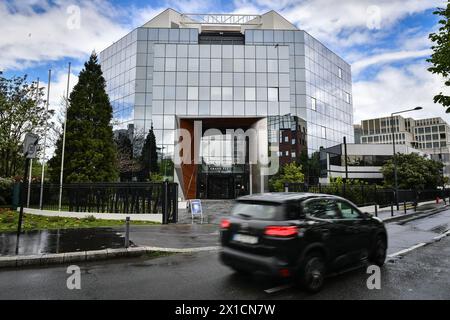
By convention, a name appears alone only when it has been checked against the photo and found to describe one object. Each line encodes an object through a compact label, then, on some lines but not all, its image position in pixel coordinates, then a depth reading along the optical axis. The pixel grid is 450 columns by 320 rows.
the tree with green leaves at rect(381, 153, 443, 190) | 38.47
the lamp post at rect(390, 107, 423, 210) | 25.88
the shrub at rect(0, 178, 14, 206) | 20.08
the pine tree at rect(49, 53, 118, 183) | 20.95
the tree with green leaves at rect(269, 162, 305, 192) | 34.31
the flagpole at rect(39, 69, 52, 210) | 17.39
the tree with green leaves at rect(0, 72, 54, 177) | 23.67
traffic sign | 8.70
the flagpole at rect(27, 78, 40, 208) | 18.00
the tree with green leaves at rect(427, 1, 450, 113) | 10.96
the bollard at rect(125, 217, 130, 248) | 8.07
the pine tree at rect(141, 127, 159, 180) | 37.28
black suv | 4.77
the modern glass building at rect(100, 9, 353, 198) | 37.19
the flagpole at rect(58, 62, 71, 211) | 19.16
